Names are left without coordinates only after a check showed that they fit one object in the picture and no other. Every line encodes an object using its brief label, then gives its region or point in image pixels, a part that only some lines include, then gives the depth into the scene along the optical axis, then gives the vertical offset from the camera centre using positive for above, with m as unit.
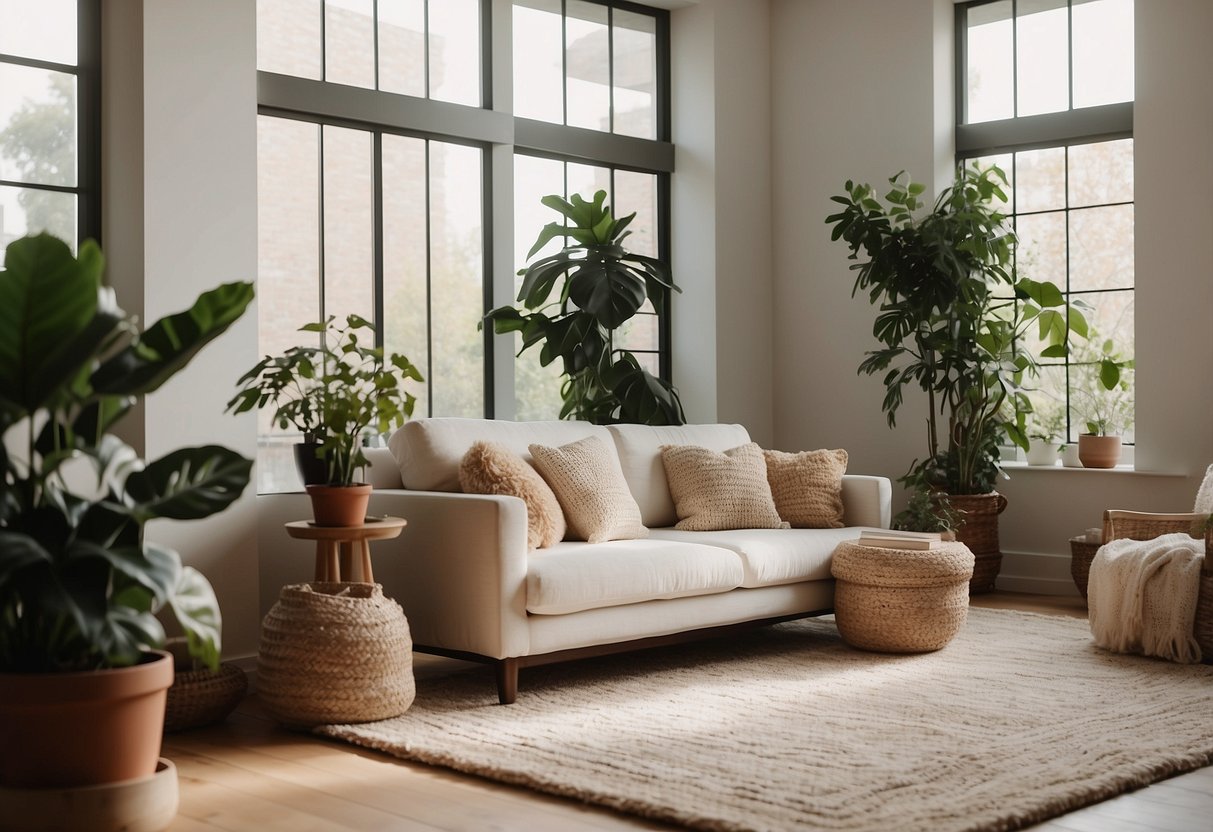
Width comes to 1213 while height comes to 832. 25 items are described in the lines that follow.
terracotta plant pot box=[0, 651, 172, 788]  2.65 -0.65
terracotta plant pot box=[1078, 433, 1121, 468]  6.45 -0.21
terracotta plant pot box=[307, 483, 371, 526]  4.01 -0.28
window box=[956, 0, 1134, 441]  6.55 +1.35
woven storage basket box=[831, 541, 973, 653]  4.84 -0.70
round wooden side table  3.99 -0.42
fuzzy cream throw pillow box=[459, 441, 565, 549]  4.46 -0.24
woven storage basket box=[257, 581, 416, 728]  3.78 -0.73
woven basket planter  6.39 -0.60
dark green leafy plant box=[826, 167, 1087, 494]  6.32 +0.49
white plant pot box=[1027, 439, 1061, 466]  6.72 -0.22
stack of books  4.94 -0.50
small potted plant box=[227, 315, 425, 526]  4.01 +0.01
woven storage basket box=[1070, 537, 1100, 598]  5.94 -0.69
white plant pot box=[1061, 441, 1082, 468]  6.55 -0.24
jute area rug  3.02 -0.92
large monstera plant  5.79 +0.45
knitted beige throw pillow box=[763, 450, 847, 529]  5.48 -0.33
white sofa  4.11 -0.54
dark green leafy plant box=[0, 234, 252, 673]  2.60 -0.15
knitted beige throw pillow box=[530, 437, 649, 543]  4.75 -0.30
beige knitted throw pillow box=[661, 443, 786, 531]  5.23 -0.32
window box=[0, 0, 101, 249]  4.48 +1.05
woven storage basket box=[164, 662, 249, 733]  3.84 -0.86
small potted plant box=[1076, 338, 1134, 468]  6.45 +0.00
